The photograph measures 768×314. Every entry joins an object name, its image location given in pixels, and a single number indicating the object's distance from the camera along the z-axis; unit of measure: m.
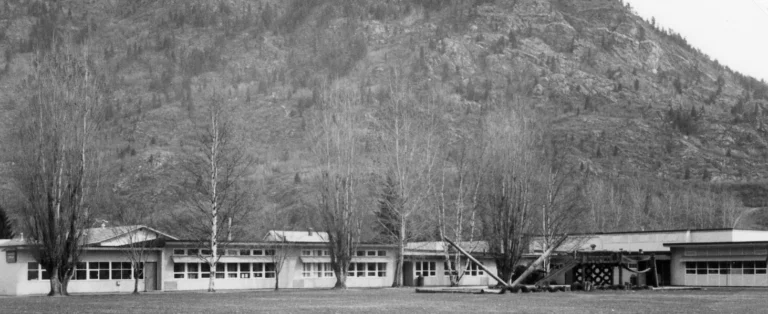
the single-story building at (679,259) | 61.22
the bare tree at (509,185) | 53.81
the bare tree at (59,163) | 52.05
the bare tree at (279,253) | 67.50
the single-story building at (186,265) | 60.81
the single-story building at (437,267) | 75.88
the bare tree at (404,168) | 69.19
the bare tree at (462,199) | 70.12
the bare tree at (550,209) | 70.81
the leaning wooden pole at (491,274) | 52.31
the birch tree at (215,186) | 61.02
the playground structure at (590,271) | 53.19
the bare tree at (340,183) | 65.12
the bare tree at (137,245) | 61.25
